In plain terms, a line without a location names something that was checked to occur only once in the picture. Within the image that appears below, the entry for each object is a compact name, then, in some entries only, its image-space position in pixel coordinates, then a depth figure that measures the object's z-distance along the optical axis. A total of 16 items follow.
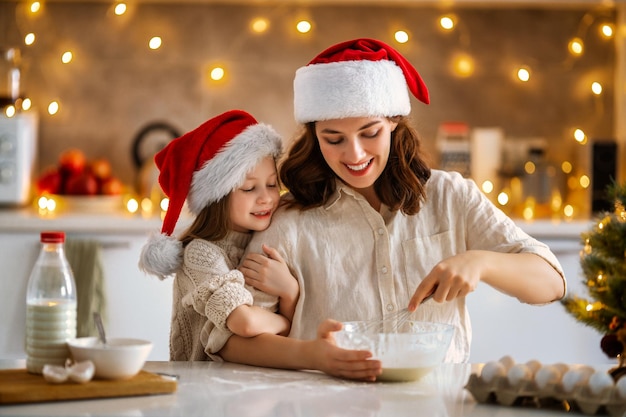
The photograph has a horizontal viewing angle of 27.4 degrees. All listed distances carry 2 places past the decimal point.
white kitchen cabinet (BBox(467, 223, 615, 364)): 4.51
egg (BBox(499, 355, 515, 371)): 2.25
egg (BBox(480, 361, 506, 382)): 2.22
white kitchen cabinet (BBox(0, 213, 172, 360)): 4.44
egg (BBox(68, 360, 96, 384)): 2.21
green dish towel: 4.41
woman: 2.74
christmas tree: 2.31
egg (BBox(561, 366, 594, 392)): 2.17
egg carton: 2.15
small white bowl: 2.22
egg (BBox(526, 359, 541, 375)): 2.23
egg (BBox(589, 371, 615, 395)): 2.15
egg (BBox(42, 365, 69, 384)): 2.21
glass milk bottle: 2.27
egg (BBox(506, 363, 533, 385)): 2.19
